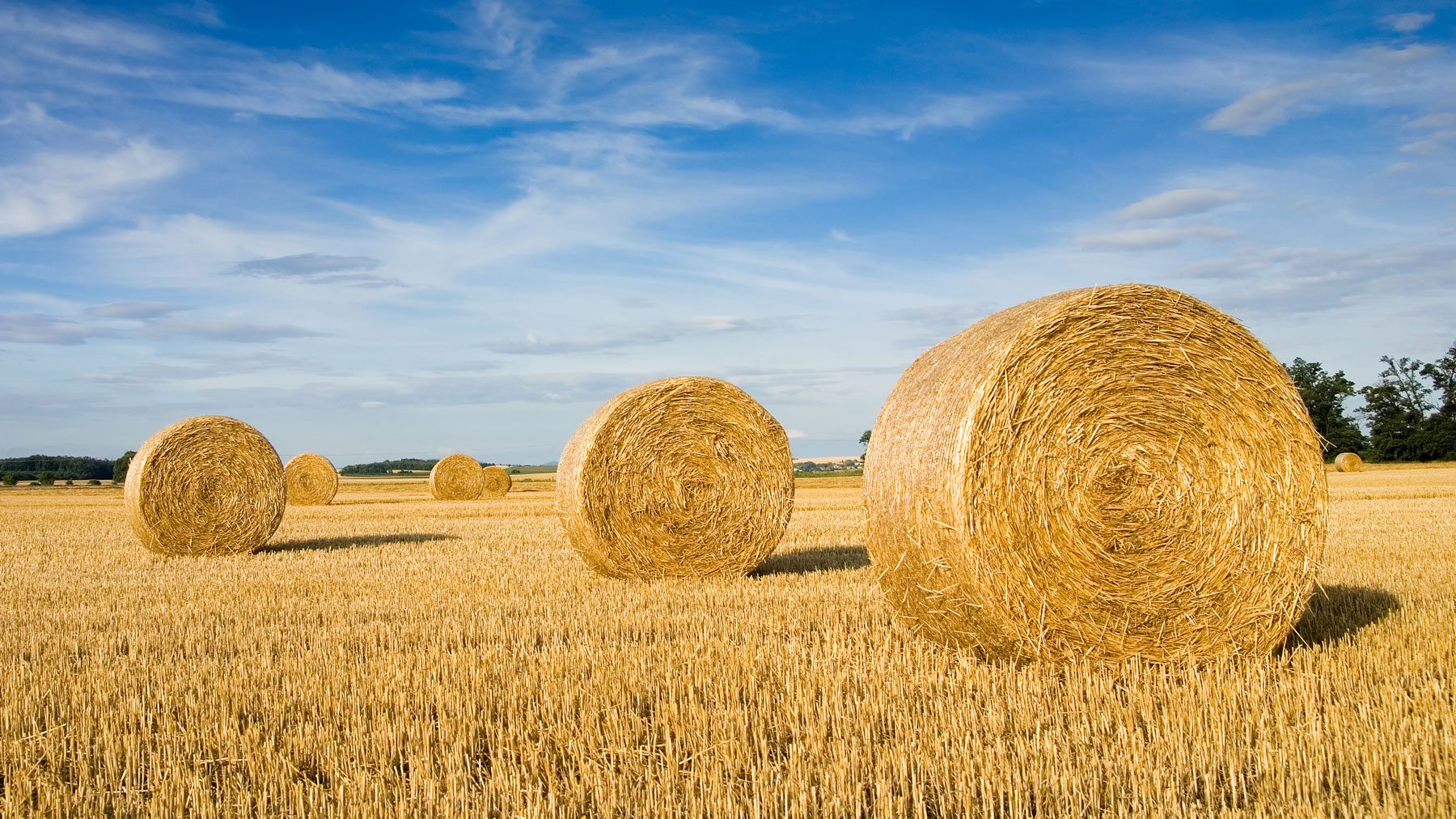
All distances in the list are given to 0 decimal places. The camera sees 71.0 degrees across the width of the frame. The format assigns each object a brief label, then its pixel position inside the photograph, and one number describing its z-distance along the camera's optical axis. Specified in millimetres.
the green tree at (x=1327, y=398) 56188
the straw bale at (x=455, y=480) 29219
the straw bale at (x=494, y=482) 29688
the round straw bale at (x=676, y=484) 9750
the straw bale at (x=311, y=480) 27453
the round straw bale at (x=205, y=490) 13180
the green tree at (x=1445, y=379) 58822
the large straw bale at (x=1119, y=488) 5570
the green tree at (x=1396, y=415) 49750
